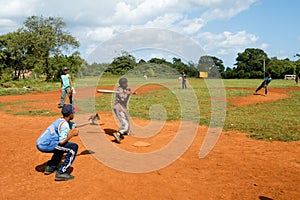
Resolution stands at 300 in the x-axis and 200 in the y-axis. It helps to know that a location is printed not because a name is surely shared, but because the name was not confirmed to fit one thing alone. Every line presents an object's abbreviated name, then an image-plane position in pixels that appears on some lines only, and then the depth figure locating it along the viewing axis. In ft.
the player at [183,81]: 81.79
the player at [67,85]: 38.99
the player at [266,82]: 67.72
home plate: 22.79
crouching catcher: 16.10
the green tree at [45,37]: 139.44
